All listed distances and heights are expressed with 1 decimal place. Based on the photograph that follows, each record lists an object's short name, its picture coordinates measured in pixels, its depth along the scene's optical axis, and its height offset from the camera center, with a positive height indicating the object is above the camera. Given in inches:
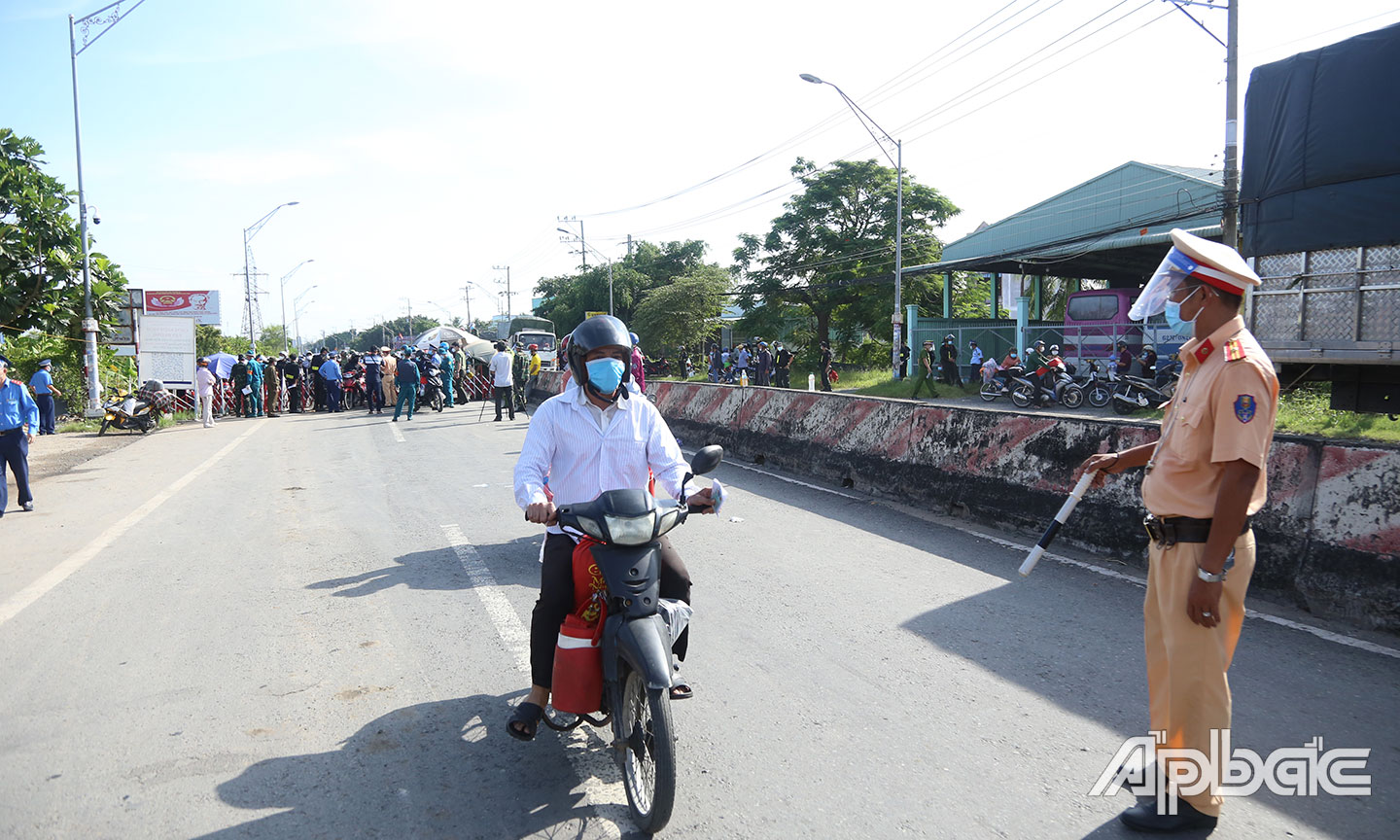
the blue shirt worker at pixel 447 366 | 1004.6 +3.6
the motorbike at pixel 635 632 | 113.3 -36.4
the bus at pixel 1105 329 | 906.1 +30.2
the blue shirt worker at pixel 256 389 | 960.3 -18.7
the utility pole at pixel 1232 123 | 634.8 +168.0
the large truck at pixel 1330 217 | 408.2 +68.0
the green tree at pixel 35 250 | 752.3 +114.4
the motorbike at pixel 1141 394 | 721.6 -31.5
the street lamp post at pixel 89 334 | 836.6 +39.7
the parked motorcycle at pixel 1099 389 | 840.3 -31.1
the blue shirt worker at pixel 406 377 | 828.6 -7.6
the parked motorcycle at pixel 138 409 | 756.0 -30.6
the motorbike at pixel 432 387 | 946.1 -20.4
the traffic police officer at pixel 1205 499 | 109.7 -18.9
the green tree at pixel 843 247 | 1590.8 +217.7
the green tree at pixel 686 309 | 1953.7 +123.8
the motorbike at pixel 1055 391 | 840.9 -32.8
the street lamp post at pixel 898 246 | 1132.5 +159.6
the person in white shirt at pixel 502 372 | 765.9 -4.1
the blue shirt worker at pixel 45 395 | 728.3 -16.0
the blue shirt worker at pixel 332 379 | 997.8 -9.6
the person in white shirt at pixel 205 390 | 842.8 -16.3
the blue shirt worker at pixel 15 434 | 360.2 -23.9
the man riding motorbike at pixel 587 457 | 133.5 -14.9
